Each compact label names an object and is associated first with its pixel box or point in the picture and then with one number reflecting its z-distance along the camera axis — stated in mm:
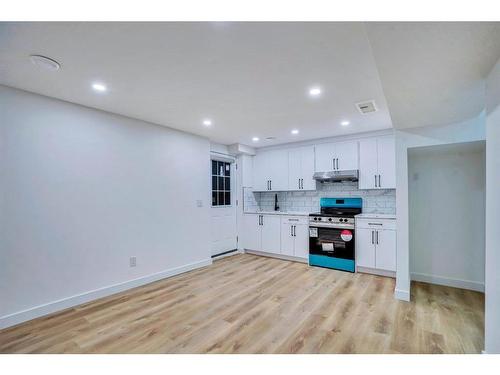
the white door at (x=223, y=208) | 5137
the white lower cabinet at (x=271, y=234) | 5039
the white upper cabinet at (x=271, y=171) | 5348
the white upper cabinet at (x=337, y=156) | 4516
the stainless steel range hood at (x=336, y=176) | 4429
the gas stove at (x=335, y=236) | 4172
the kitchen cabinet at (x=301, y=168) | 4988
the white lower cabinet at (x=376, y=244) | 3852
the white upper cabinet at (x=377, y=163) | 4180
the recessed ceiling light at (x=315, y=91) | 2553
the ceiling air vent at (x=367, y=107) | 2953
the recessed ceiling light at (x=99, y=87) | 2438
